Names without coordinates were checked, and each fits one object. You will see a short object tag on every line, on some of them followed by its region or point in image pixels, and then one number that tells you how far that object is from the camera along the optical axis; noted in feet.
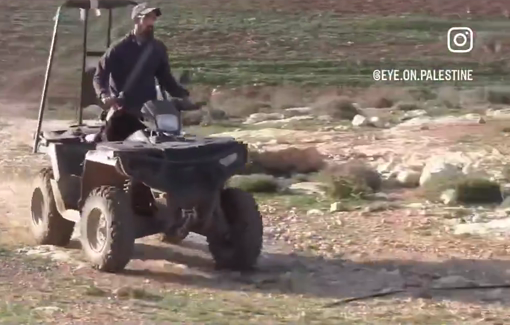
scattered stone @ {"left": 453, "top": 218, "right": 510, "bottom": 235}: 39.75
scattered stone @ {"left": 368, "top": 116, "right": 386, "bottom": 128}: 75.93
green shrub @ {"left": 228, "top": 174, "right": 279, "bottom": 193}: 49.44
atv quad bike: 30.53
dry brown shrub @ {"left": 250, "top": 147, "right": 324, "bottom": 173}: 55.93
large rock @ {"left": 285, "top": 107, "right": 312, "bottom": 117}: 88.89
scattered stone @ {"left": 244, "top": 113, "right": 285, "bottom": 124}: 85.56
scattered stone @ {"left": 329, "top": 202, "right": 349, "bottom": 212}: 44.06
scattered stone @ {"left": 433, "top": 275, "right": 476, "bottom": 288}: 31.53
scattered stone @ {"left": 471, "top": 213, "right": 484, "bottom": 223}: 42.20
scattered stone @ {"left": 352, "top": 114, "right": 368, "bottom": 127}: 77.05
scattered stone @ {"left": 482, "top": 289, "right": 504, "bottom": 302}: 30.19
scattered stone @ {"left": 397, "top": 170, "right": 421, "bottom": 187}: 51.29
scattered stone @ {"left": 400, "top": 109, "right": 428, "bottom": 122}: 81.35
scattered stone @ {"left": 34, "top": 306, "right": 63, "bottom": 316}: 27.48
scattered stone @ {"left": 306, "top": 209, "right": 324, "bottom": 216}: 43.06
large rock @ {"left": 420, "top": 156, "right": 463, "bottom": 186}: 50.16
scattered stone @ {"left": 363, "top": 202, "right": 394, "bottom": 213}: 44.26
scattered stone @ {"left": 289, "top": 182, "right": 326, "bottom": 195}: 49.29
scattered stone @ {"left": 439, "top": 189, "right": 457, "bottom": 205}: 46.26
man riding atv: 32.65
